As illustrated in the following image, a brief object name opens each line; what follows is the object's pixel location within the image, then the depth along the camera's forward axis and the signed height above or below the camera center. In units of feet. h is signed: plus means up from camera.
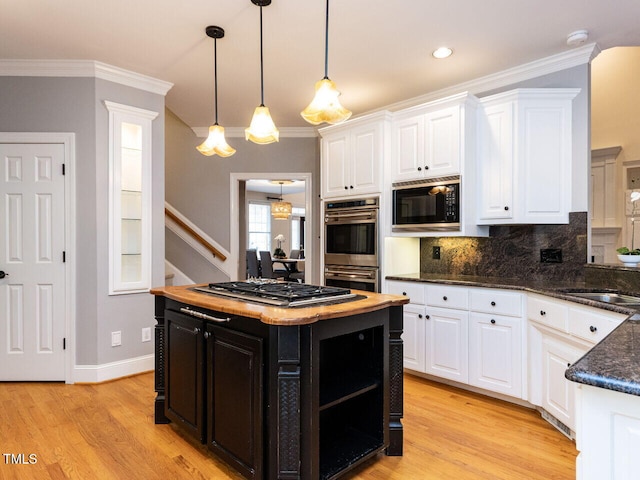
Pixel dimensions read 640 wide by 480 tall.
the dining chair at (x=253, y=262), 19.90 -1.29
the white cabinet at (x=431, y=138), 10.36 +2.75
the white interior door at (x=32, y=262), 10.68 -0.69
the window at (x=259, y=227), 35.17 +0.89
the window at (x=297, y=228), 38.99 +0.87
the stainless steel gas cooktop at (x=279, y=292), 6.22 -0.97
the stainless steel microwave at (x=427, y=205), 10.48 +0.89
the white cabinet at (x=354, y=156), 11.77 +2.57
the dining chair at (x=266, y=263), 22.31 -1.55
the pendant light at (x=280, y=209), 30.66 +2.17
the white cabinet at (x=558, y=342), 6.98 -2.14
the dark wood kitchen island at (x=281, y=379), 5.58 -2.38
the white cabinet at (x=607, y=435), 2.88 -1.51
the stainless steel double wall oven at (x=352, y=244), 11.87 -0.23
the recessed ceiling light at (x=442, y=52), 9.65 +4.61
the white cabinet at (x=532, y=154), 9.68 +2.07
